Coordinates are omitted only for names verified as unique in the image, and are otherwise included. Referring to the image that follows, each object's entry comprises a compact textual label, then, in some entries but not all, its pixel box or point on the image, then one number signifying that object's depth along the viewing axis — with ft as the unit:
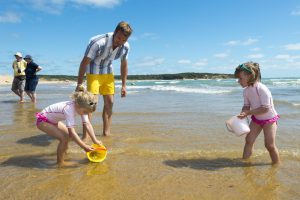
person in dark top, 38.27
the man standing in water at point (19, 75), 40.98
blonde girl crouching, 12.65
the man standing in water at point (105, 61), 16.58
